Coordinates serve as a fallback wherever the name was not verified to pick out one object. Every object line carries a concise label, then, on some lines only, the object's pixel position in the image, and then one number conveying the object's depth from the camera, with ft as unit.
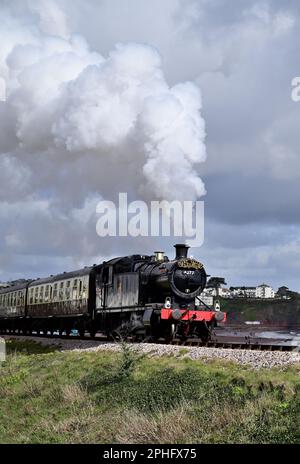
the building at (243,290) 559.47
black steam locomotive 84.02
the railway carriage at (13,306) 153.71
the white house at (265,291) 590.22
